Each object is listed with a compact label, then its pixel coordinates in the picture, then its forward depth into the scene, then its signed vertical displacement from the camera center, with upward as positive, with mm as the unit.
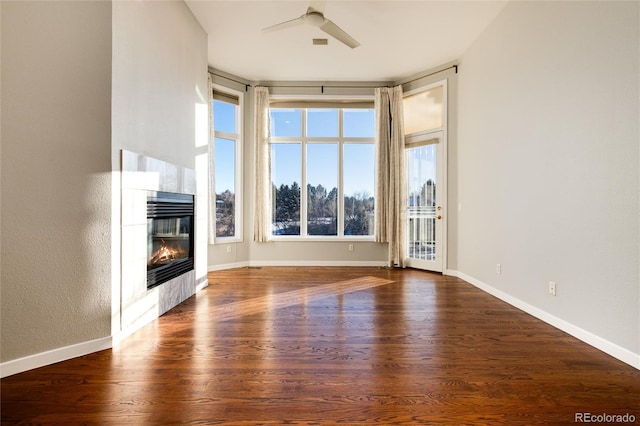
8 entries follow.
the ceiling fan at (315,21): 3121 +1995
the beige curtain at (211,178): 4895 +601
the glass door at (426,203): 4988 +207
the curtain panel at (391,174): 5332 +709
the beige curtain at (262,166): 5395 +863
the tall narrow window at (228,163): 5223 +905
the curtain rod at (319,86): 5286 +2284
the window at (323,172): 5680 +799
